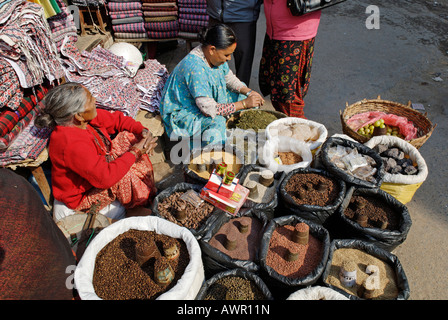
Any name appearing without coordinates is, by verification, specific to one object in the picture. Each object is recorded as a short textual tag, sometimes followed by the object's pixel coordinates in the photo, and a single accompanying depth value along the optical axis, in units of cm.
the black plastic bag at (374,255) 175
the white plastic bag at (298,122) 279
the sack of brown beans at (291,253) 179
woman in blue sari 272
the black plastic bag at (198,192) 200
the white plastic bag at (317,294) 167
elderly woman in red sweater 209
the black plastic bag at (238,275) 172
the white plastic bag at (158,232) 158
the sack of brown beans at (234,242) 190
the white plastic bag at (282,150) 256
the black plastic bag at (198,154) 249
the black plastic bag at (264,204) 221
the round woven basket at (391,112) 294
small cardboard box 212
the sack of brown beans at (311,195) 218
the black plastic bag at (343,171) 231
